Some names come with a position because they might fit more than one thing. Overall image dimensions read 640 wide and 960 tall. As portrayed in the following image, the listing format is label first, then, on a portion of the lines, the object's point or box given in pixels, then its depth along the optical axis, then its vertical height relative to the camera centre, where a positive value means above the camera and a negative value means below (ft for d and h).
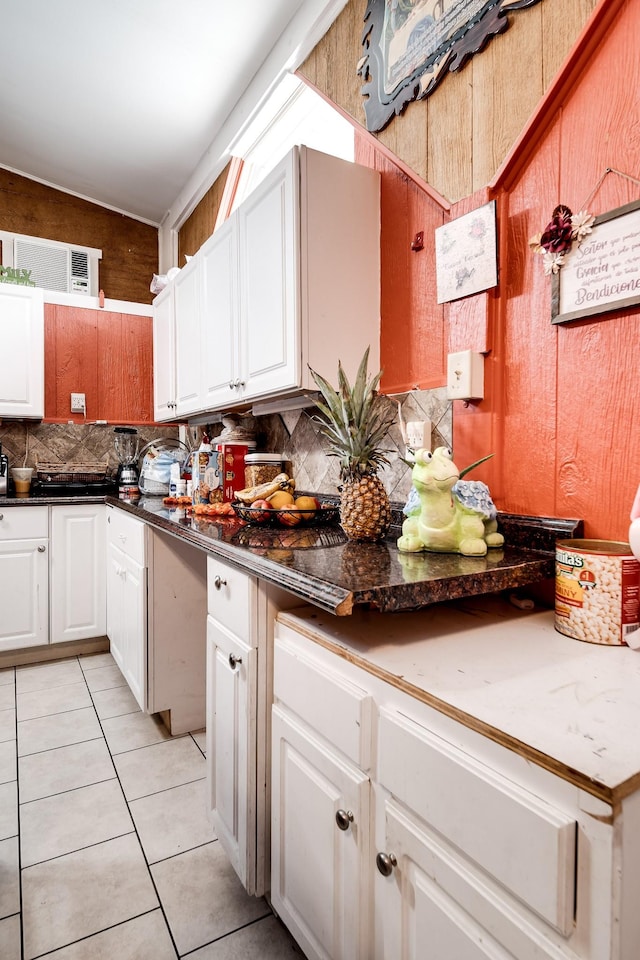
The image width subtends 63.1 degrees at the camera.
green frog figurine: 3.85 -0.32
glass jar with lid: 7.36 -0.03
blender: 10.47 +0.16
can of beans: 2.99 -0.75
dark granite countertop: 2.98 -0.68
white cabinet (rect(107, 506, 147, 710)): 6.91 -1.96
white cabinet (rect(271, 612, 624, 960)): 1.73 -1.56
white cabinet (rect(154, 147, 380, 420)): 5.48 +2.14
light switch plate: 4.50 +0.79
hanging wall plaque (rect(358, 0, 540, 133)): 4.43 +3.99
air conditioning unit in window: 11.50 +4.62
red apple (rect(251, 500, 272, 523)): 5.41 -0.48
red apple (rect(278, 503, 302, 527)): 5.40 -0.52
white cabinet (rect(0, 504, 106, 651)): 9.17 -2.00
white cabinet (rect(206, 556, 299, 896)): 3.88 -1.95
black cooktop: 10.14 -0.48
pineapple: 4.42 +0.09
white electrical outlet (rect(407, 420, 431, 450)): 5.04 +0.31
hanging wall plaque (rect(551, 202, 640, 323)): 3.45 +1.37
